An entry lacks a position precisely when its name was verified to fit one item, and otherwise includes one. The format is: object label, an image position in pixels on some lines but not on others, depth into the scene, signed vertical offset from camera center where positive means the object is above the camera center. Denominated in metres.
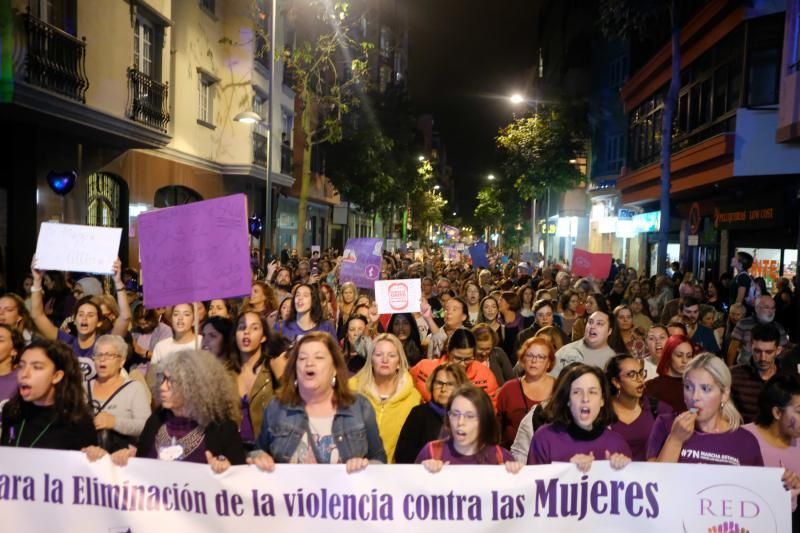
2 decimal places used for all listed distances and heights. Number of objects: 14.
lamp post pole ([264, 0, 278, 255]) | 17.70 +3.56
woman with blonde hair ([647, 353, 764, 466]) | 4.24 -0.98
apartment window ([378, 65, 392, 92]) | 72.90 +16.27
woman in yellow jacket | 5.57 -1.07
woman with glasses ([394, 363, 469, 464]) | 5.01 -1.15
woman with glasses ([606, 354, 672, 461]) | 5.18 -1.09
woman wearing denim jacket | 4.26 -1.00
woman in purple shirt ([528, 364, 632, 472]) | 4.30 -1.00
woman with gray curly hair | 4.15 -1.01
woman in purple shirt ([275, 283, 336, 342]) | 8.02 -0.79
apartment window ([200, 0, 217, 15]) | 22.19 +6.77
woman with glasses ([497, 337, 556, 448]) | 5.93 -1.11
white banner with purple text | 4.09 -1.36
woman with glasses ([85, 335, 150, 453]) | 4.89 -1.10
